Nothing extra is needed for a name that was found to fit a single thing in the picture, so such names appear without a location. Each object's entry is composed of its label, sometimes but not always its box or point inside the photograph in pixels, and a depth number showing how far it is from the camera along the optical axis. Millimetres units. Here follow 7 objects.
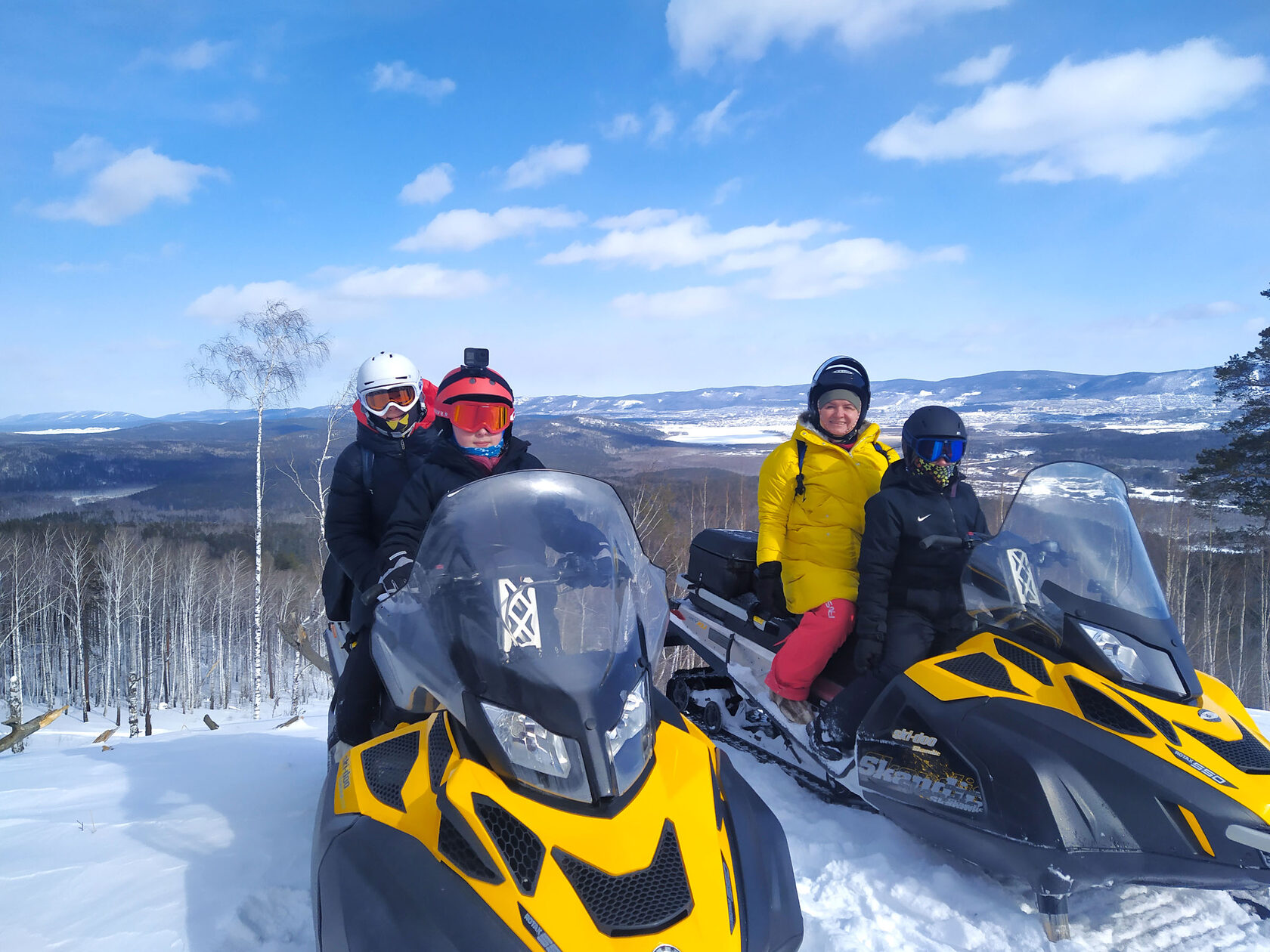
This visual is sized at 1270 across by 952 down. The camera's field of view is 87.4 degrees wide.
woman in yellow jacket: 3496
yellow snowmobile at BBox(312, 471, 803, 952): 1427
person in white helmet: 3203
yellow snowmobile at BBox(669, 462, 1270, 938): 2164
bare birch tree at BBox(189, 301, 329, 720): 17750
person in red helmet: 2725
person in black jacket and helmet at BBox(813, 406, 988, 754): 3152
